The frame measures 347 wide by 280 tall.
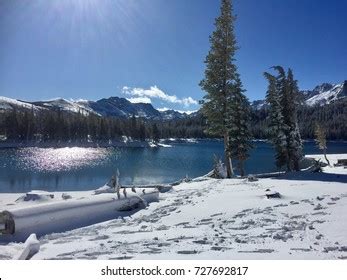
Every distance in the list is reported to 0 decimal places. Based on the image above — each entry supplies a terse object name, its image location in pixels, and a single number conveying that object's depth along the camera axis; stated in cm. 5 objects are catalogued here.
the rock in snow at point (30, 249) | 693
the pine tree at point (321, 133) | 3719
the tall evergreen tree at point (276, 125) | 2963
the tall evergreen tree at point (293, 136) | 3066
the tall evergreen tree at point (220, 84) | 2577
